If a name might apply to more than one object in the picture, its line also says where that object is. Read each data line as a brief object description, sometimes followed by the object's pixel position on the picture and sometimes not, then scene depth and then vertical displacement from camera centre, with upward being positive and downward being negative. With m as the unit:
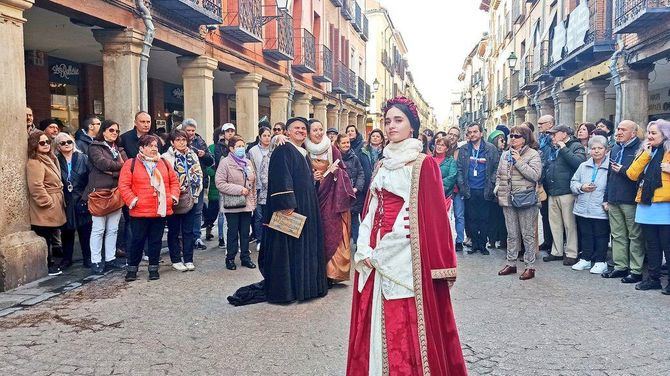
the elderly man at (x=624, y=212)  6.46 -0.58
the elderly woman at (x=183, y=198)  6.99 -0.37
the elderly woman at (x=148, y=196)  6.44 -0.30
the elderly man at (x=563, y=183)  7.45 -0.27
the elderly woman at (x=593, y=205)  7.01 -0.53
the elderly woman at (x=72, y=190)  6.95 -0.24
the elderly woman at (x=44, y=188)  6.43 -0.20
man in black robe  5.69 -0.71
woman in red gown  3.01 -0.59
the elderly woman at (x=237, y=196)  7.13 -0.35
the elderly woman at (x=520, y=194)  6.79 -0.37
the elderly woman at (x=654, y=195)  5.93 -0.36
